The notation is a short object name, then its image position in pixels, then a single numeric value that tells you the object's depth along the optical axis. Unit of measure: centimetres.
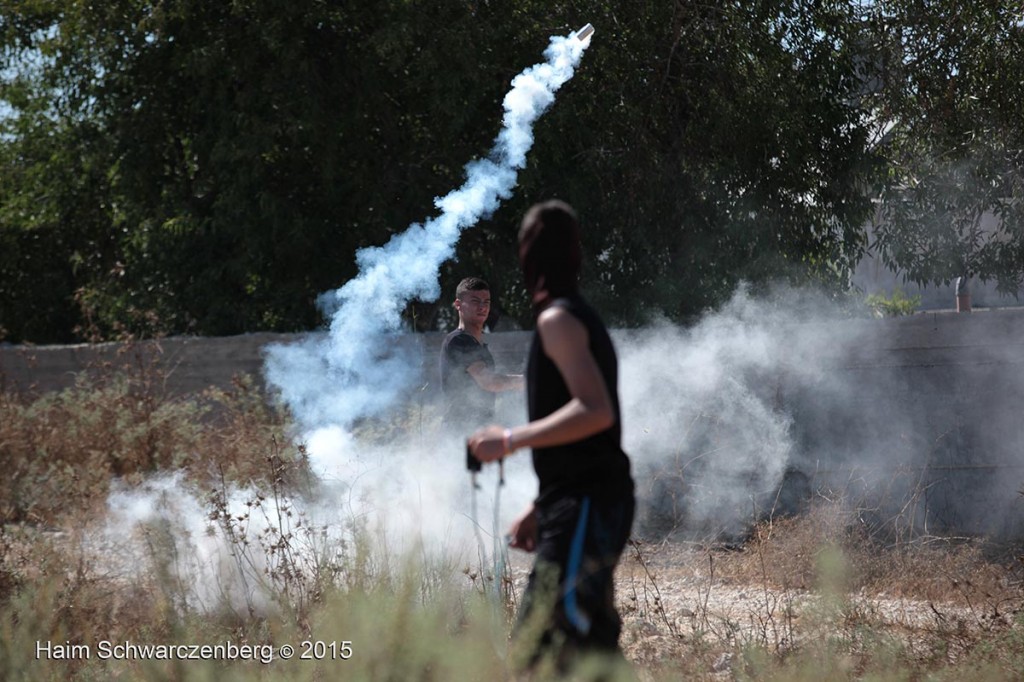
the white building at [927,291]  4812
